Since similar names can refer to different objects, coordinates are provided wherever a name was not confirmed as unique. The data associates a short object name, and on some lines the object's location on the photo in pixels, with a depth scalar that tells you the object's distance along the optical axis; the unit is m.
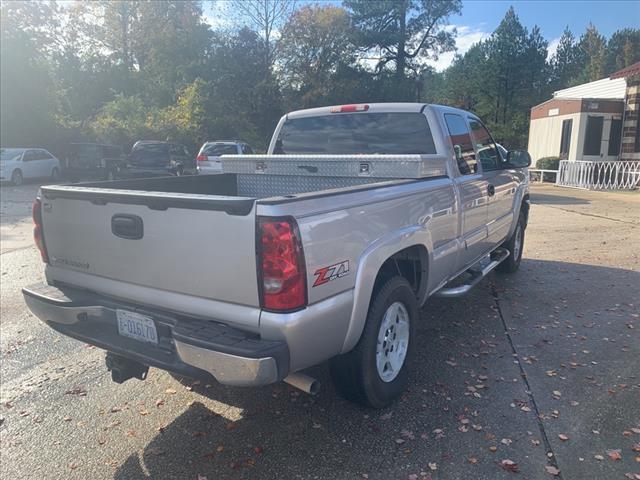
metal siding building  21.56
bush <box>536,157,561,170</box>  23.16
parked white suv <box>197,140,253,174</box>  17.39
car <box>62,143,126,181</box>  19.16
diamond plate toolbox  4.01
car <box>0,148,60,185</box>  19.38
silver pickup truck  2.56
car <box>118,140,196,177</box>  17.30
